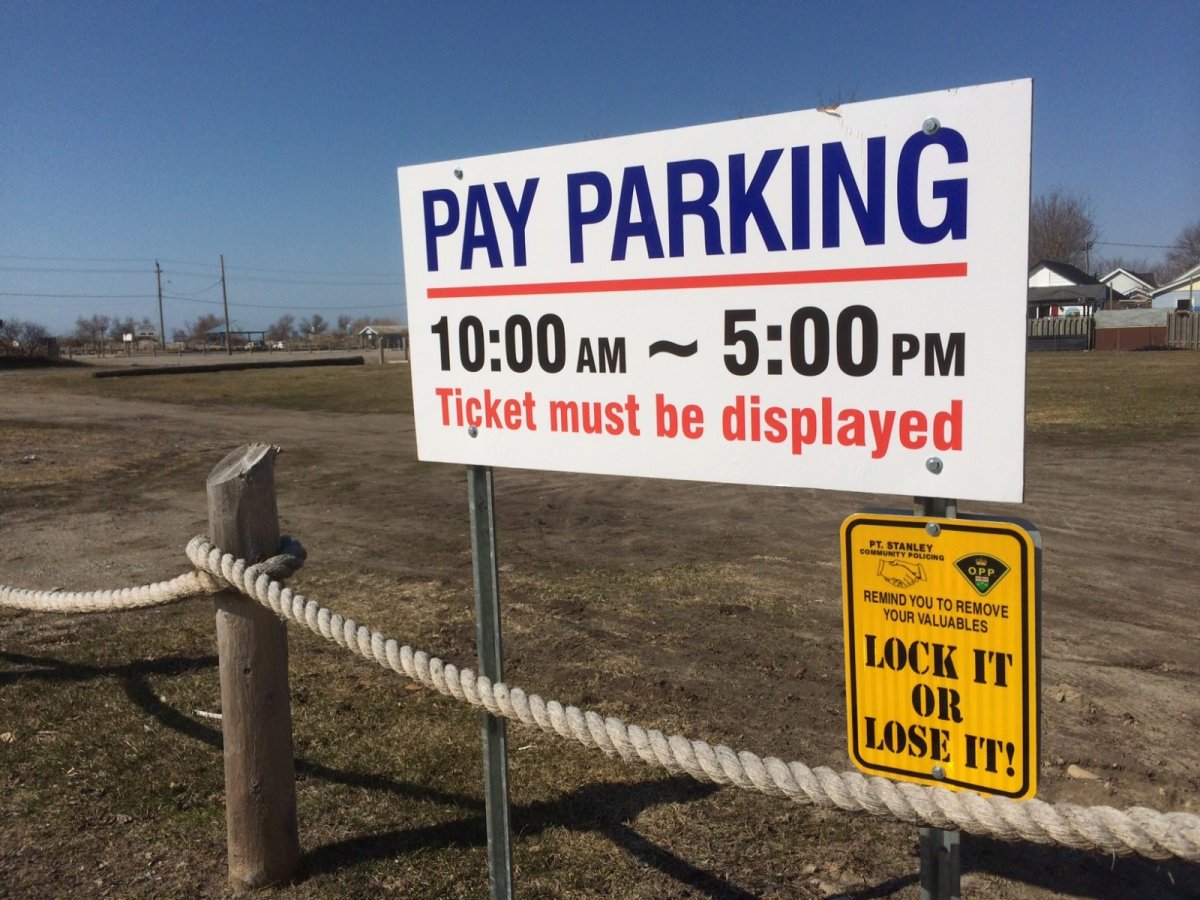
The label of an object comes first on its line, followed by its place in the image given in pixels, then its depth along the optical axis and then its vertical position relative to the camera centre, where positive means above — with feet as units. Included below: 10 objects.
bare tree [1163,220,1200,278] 269.23 +20.69
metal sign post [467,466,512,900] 8.09 -2.67
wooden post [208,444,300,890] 9.72 -3.47
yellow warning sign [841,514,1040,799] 5.56 -1.94
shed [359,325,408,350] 249.63 +5.37
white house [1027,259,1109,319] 200.44 +7.97
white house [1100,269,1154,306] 287.07 +13.53
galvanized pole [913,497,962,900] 5.87 -3.24
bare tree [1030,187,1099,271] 263.70 +26.93
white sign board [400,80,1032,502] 5.61 +0.29
